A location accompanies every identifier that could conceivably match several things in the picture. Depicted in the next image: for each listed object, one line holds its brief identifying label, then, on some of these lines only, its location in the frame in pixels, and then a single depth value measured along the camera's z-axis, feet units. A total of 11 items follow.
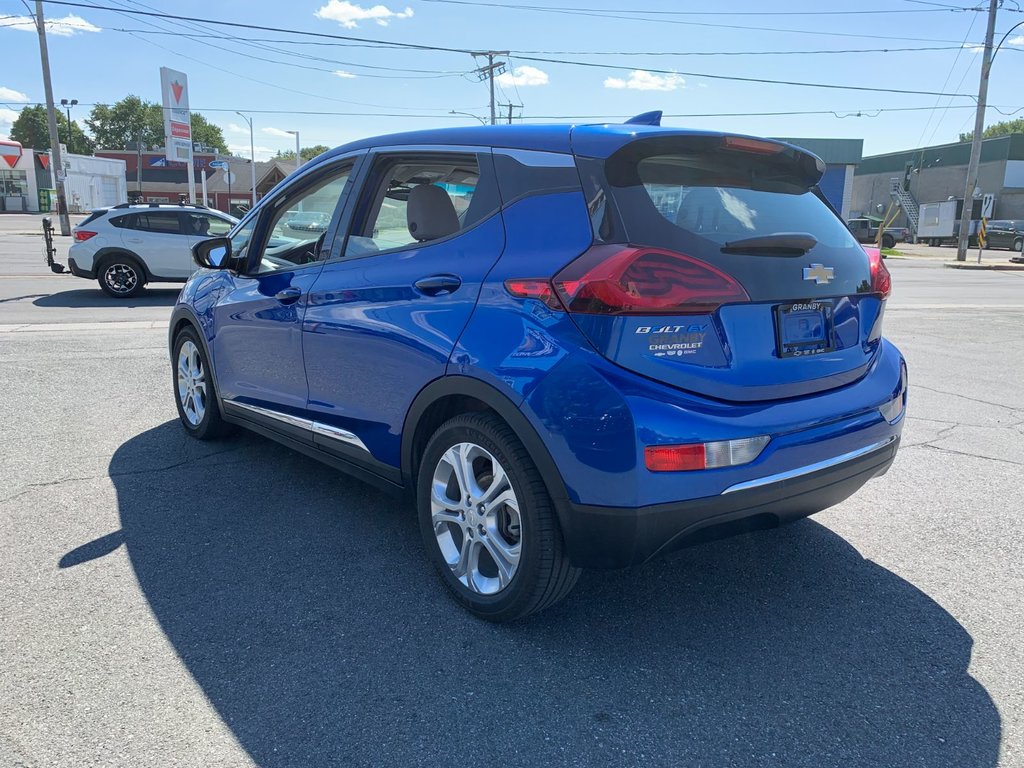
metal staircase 197.06
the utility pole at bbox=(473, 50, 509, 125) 148.15
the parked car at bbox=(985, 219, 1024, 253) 137.28
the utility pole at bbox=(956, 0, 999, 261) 100.68
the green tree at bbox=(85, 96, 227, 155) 418.51
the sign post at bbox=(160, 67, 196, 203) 112.47
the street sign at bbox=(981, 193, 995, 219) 103.81
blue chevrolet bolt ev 8.03
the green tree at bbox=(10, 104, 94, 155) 407.44
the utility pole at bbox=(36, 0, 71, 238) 96.12
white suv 44.96
